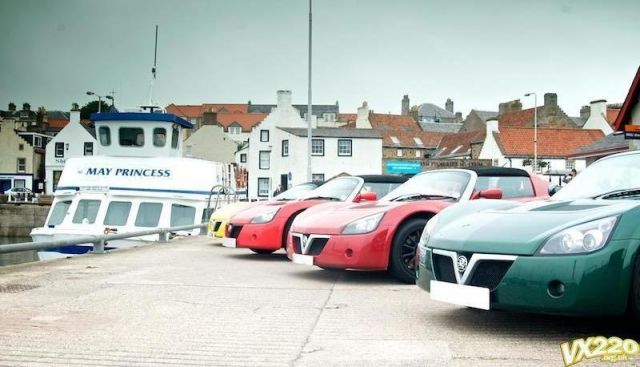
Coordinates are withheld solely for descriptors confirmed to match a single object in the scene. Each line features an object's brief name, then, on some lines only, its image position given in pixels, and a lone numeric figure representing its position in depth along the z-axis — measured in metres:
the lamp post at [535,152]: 55.22
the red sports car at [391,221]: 7.15
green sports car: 4.05
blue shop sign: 55.47
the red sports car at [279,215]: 9.98
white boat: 18.17
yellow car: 12.56
